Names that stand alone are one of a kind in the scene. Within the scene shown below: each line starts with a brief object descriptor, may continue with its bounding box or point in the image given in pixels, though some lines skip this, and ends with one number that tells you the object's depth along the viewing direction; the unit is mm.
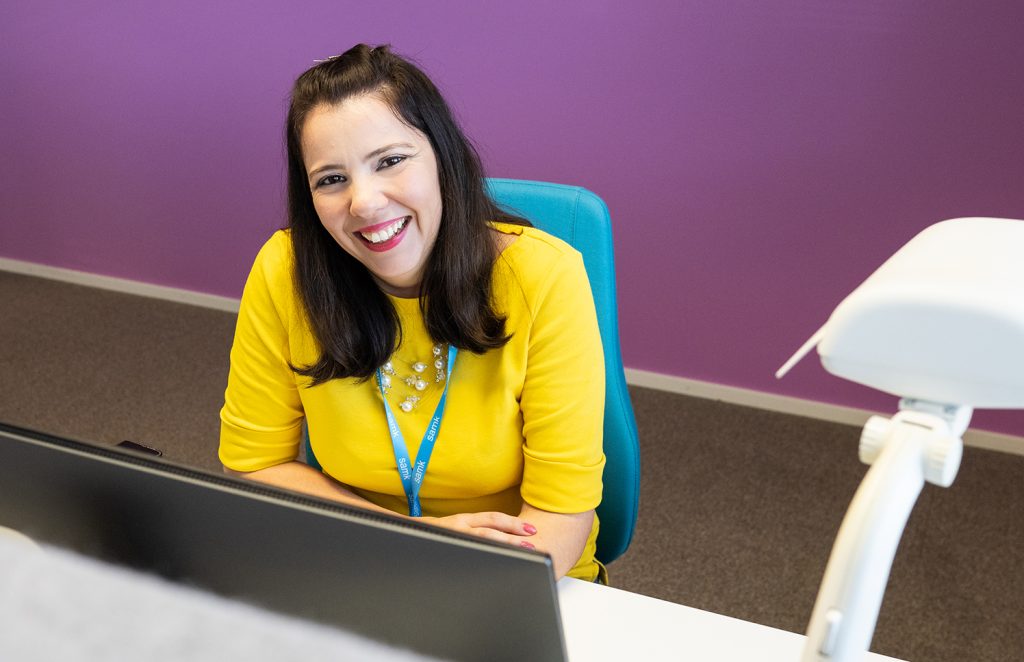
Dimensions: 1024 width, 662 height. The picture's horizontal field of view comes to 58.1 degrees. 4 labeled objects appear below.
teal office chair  1277
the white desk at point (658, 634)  925
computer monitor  563
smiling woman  1142
